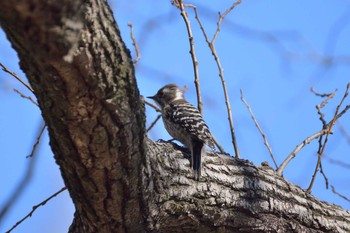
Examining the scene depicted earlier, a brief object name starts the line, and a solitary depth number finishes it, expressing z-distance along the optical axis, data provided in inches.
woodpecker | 371.3
